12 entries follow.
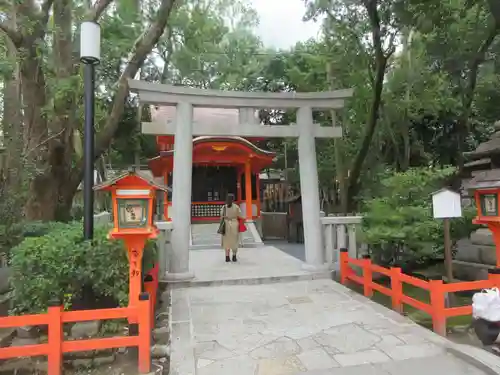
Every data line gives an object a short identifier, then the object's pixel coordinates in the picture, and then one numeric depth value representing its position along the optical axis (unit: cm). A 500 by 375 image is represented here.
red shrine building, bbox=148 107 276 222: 1551
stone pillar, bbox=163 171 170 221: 1477
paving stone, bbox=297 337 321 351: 416
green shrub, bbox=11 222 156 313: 483
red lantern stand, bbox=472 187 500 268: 495
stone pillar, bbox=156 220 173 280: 698
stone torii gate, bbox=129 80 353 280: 699
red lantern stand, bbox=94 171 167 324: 432
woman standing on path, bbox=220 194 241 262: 902
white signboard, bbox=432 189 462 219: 518
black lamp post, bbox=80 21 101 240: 514
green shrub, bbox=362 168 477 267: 680
